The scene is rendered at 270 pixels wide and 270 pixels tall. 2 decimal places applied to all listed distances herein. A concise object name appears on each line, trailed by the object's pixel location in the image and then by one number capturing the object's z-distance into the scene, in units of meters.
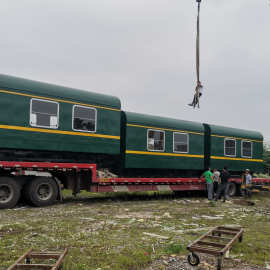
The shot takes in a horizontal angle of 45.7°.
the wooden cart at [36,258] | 4.46
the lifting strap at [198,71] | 8.60
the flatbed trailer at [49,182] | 10.98
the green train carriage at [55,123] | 10.96
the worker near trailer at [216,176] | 16.52
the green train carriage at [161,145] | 14.30
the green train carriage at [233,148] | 17.30
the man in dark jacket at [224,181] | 15.96
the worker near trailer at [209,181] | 15.99
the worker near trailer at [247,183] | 17.77
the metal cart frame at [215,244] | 5.03
